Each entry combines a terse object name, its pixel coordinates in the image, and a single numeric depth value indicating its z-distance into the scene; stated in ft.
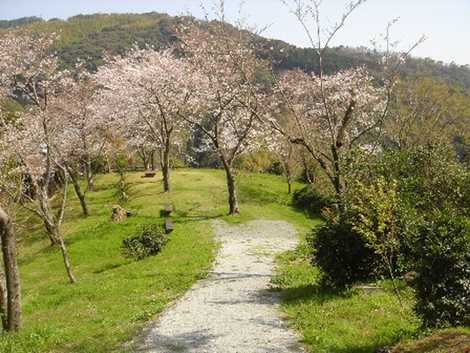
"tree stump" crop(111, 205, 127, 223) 135.29
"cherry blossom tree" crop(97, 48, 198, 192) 153.28
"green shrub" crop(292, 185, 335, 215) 142.00
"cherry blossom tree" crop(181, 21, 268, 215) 115.85
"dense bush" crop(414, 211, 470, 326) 40.40
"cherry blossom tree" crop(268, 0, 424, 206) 71.51
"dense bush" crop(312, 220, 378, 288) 58.39
